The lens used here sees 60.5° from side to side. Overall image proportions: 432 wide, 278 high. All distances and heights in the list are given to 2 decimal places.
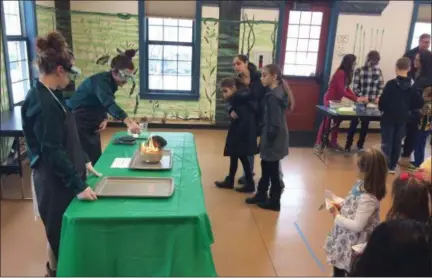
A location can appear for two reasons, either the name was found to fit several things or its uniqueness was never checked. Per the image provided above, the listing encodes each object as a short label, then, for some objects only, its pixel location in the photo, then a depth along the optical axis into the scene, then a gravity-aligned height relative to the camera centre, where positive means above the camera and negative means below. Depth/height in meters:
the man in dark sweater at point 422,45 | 5.01 +0.13
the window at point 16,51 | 4.31 -0.20
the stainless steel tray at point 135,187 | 1.97 -0.80
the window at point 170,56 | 6.13 -0.23
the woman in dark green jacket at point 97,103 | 2.70 -0.48
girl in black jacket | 3.64 -0.72
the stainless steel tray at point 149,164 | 2.35 -0.78
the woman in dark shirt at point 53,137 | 1.80 -0.50
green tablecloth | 1.74 -0.92
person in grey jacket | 3.20 -0.70
